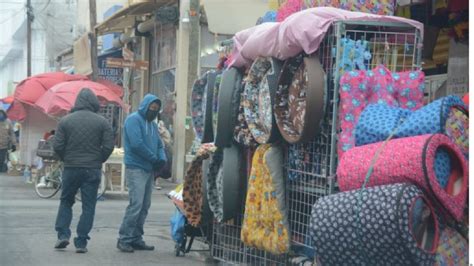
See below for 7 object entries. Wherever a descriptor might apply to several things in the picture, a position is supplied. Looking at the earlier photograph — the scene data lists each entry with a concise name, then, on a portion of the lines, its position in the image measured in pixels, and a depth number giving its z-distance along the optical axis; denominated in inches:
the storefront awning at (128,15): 868.6
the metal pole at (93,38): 900.6
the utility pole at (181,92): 820.6
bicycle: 698.2
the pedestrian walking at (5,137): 908.0
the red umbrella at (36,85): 842.8
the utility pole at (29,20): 1605.4
